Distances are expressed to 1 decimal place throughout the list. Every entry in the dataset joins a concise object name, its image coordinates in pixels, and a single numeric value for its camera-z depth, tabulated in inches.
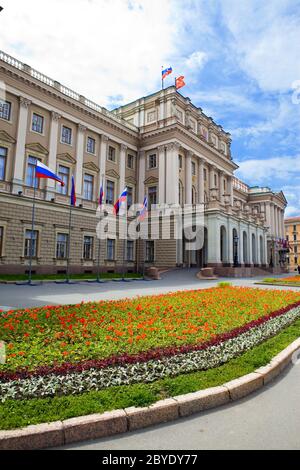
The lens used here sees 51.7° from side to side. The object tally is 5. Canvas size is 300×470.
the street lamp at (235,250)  1580.5
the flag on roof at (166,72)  1657.2
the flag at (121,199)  1043.9
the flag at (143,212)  1135.4
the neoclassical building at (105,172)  1059.3
